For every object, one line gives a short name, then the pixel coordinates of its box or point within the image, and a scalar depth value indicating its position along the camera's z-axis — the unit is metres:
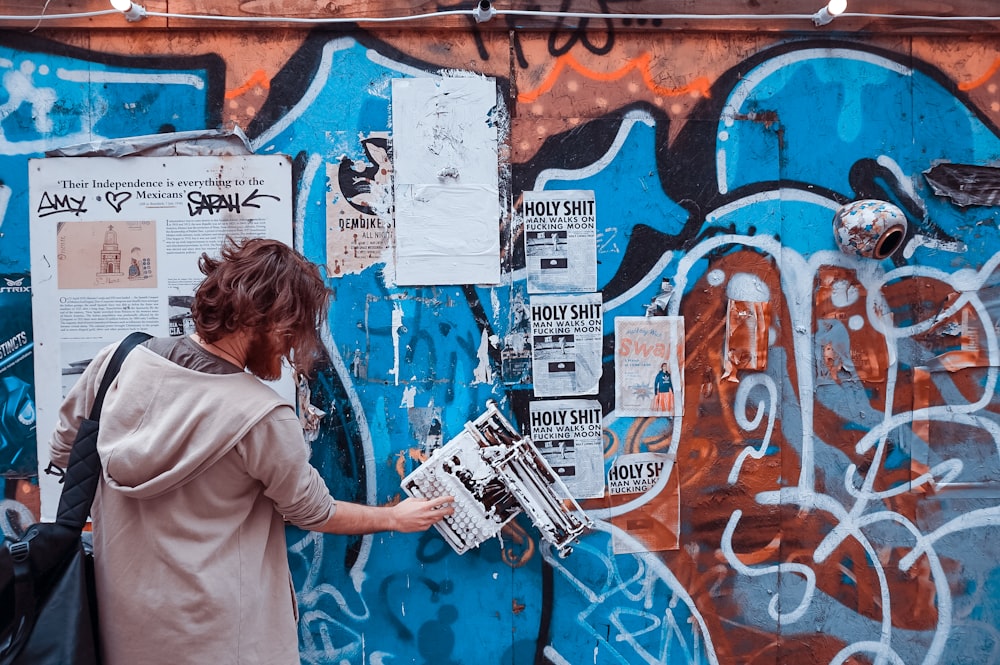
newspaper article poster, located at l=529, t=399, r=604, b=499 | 2.69
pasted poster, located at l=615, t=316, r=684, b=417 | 2.70
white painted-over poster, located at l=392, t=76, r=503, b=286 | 2.61
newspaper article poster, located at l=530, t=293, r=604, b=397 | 2.67
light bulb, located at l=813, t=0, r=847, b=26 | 2.56
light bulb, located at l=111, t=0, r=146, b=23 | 2.40
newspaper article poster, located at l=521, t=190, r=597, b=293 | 2.65
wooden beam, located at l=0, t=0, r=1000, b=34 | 2.50
